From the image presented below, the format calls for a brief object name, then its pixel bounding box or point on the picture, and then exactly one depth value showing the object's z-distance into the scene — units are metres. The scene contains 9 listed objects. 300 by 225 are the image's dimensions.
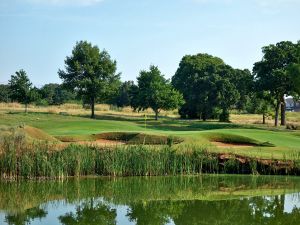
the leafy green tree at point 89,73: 64.25
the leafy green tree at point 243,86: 59.72
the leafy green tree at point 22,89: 67.06
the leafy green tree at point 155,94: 65.88
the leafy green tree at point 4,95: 101.05
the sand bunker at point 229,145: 31.61
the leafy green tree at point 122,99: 105.91
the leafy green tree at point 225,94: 73.44
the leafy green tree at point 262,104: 60.47
